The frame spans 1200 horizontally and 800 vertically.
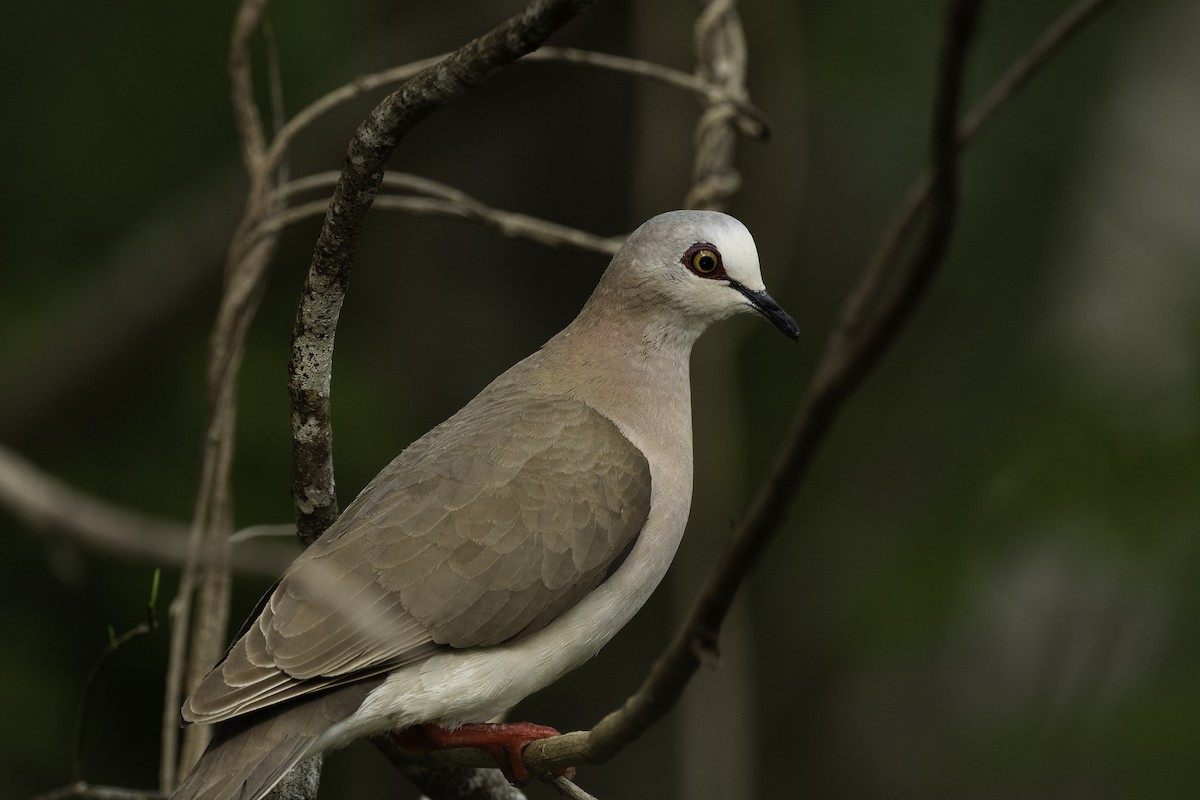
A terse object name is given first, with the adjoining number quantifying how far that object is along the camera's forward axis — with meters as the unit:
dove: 5.90
